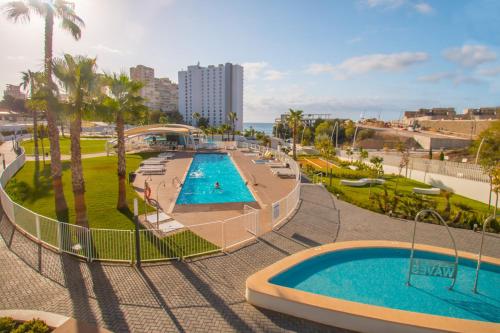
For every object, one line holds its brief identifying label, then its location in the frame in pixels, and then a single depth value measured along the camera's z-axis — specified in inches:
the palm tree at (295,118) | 1580.5
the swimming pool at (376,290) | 264.5
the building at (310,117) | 5329.7
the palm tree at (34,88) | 446.6
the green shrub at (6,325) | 233.8
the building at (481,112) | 4538.4
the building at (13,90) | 5182.1
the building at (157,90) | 6299.2
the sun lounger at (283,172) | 989.8
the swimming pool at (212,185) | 735.1
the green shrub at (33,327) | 232.9
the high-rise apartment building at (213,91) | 5816.9
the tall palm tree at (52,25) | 487.8
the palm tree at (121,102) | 526.6
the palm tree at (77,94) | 422.6
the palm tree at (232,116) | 2436.0
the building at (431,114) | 5226.9
